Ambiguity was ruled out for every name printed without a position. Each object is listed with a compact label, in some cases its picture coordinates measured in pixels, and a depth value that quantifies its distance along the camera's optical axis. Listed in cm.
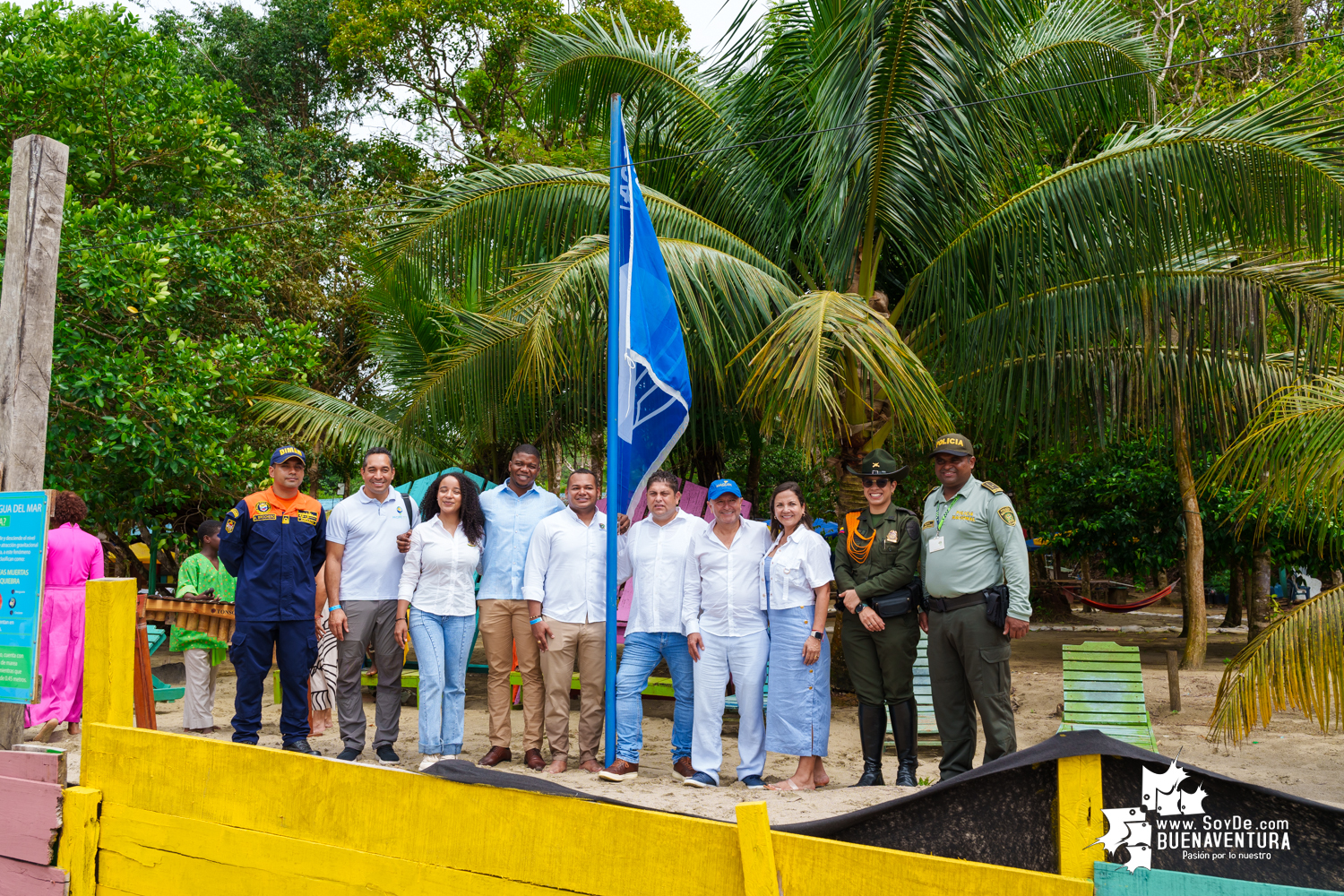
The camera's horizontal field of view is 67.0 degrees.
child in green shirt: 695
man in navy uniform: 558
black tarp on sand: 198
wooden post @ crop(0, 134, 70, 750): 466
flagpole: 579
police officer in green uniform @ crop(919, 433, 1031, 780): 516
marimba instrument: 670
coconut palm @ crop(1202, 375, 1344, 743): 446
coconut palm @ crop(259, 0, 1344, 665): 614
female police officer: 564
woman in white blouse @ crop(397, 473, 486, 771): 574
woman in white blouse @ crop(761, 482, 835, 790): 555
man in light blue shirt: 600
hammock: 1741
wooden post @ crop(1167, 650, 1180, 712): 817
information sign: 392
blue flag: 600
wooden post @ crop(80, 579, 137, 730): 347
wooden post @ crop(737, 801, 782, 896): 228
